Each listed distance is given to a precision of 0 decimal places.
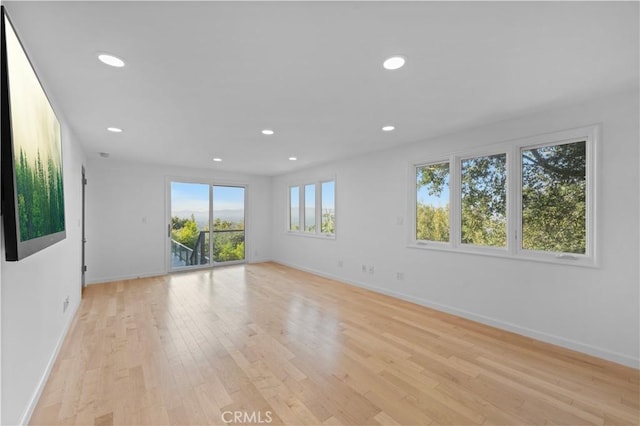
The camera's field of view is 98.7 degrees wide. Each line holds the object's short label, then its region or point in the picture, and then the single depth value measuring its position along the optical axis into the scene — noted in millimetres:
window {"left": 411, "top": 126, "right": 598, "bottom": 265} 2805
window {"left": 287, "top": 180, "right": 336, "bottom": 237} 5938
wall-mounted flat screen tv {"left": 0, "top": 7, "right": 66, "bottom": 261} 1334
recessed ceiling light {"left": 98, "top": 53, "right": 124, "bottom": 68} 1931
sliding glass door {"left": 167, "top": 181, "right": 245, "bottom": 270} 6383
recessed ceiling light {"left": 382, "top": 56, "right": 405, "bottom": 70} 1950
